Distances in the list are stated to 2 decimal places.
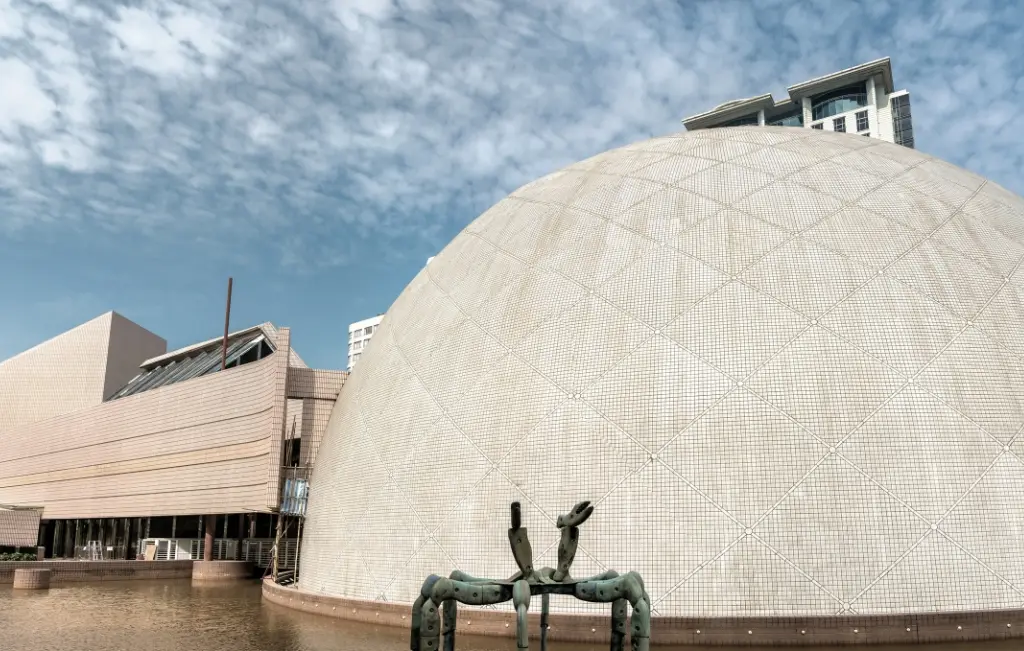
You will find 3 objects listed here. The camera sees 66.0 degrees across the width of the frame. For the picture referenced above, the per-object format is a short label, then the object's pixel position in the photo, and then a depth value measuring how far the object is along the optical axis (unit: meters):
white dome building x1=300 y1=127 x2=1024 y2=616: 14.62
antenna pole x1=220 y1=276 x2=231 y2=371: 35.97
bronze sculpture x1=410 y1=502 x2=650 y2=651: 8.02
